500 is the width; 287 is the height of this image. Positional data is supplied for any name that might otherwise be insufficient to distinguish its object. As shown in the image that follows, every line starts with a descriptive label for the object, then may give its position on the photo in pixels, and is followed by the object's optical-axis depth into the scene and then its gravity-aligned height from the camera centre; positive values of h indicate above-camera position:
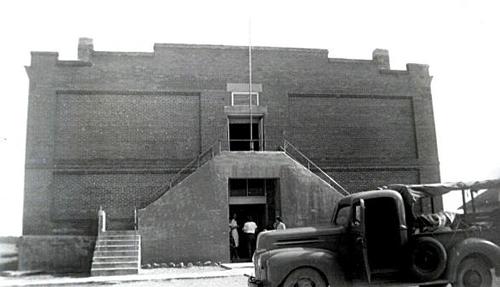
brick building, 21.36 +3.98
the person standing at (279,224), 18.98 -0.18
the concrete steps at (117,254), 18.45 -1.14
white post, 20.48 +0.12
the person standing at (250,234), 21.11 -0.59
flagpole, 24.88 +7.23
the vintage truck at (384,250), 9.60 -0.65
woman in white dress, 21.77 -0.63
